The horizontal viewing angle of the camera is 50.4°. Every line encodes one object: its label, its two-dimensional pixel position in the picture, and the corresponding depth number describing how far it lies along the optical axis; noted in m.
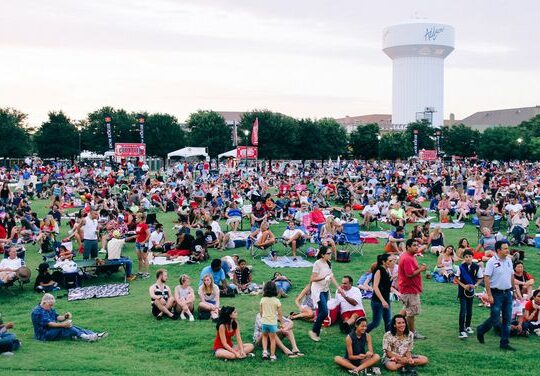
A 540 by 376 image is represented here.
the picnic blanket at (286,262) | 14.62
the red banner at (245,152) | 45.25
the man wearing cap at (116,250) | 13.37
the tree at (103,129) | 70.81
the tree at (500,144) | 73.62
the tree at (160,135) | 70.38
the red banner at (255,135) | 42.31
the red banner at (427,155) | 58.69
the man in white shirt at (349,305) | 9.11
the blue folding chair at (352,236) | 16.71
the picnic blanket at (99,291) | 11.57
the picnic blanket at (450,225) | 21.23
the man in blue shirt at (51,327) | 8.80
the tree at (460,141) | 81.81
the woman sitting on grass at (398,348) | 7.56
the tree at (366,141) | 77.38
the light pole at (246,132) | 63.52
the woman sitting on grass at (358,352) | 7.53
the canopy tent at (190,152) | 54.88
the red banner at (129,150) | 42.44
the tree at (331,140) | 70.06
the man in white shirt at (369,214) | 21.15
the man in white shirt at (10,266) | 11.83
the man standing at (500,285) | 8.05
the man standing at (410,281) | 8.30
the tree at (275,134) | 65.00
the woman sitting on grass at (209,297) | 9.98
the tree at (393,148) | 76.25
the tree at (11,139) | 64.69
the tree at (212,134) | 71.00
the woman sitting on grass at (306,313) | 9.73
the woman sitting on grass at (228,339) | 8.02
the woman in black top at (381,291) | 8.16
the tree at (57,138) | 65.69
